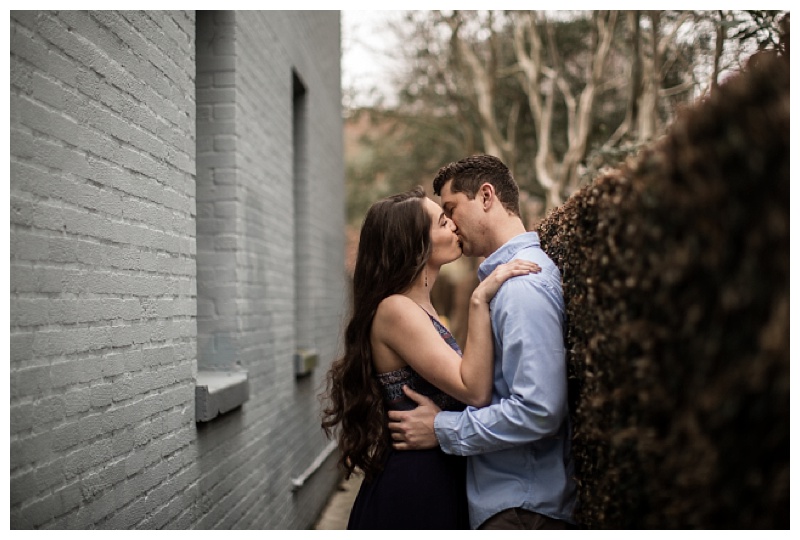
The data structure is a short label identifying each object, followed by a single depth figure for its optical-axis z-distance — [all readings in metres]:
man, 2.49
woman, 2.87
